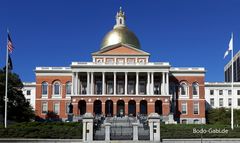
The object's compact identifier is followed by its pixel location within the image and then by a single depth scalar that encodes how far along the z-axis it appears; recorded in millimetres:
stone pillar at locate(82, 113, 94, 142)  29982
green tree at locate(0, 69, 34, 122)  46947
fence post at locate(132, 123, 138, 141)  29982
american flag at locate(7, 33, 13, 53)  37565
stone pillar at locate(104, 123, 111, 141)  30020
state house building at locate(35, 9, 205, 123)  57422
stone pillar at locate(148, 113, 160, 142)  30172
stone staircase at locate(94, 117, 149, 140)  30684
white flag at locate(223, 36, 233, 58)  38218
